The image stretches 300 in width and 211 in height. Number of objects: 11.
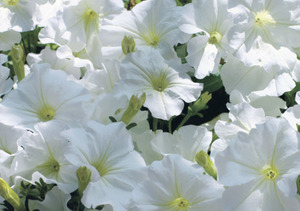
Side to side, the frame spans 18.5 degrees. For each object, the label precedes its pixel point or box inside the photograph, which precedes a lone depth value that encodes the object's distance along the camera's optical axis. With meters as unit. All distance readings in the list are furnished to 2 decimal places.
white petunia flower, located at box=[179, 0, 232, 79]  0.89
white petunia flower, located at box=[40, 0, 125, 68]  0.93
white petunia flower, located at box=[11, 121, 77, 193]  0.82
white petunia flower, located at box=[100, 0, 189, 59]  0.91
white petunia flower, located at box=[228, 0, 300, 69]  0.88
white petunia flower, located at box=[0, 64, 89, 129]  0.85
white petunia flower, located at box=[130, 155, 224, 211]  0.78
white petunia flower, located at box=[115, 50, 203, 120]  0.86
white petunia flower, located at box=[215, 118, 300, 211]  0.77
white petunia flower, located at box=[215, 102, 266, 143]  0.83
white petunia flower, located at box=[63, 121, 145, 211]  0.79
